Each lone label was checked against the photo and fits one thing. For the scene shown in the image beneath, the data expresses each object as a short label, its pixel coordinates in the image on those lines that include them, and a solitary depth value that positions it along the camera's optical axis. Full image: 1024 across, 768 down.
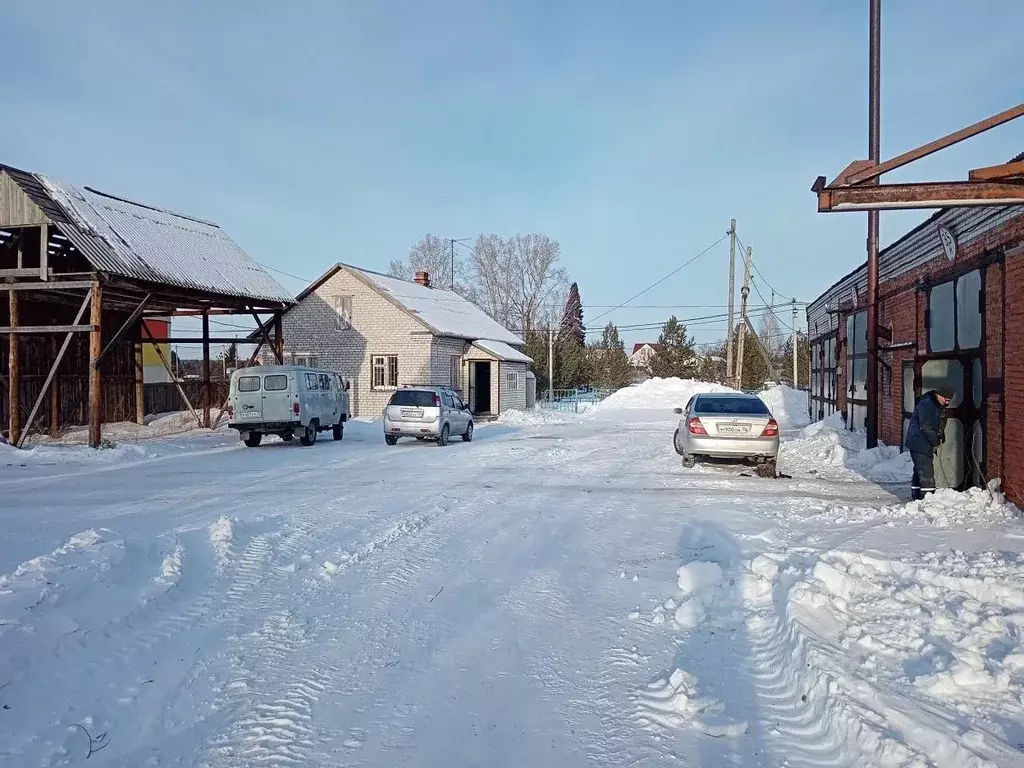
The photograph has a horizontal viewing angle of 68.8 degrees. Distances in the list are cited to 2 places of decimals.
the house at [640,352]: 123.59
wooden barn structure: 18.27
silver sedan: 13.66
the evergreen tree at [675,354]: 61.16
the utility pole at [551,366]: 48.47
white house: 33.62
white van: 19.61
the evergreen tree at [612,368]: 65.12
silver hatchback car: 20.42
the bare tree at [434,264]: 68.38
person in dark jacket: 10.35
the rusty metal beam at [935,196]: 6.11
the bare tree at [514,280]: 68.06
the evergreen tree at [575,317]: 79.69
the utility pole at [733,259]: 38.56
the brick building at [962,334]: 9.58
